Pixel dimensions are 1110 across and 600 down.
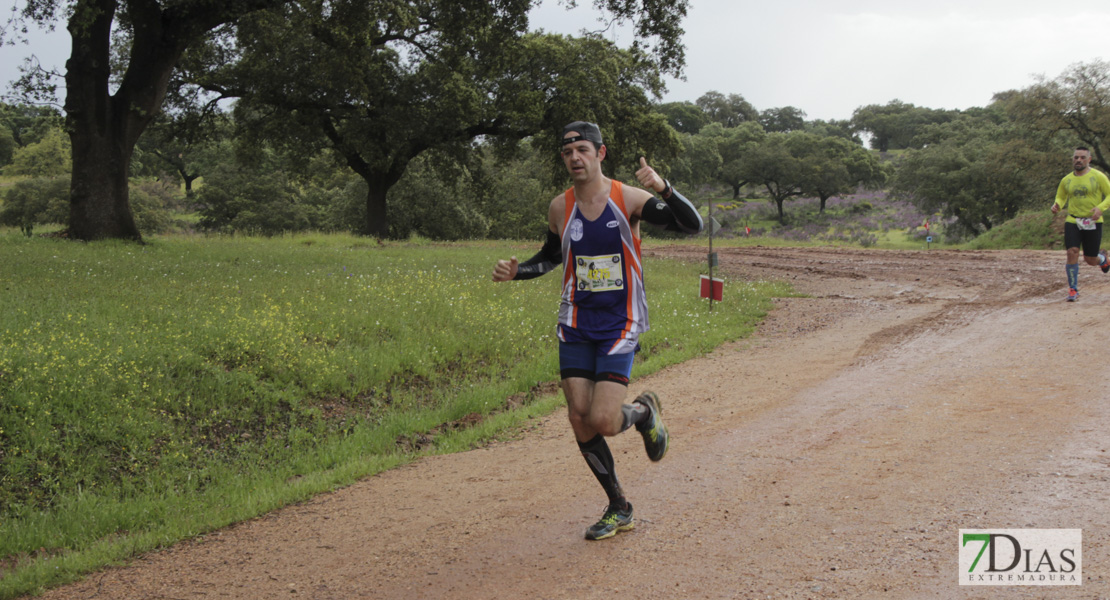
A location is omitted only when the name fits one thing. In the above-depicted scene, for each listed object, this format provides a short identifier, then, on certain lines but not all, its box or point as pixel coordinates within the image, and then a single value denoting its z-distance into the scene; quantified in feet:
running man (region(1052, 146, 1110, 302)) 38.24
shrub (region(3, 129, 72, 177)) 175.42
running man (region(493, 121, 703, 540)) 14.37
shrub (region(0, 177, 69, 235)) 126.62
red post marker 45.47
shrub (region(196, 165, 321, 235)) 143.43
